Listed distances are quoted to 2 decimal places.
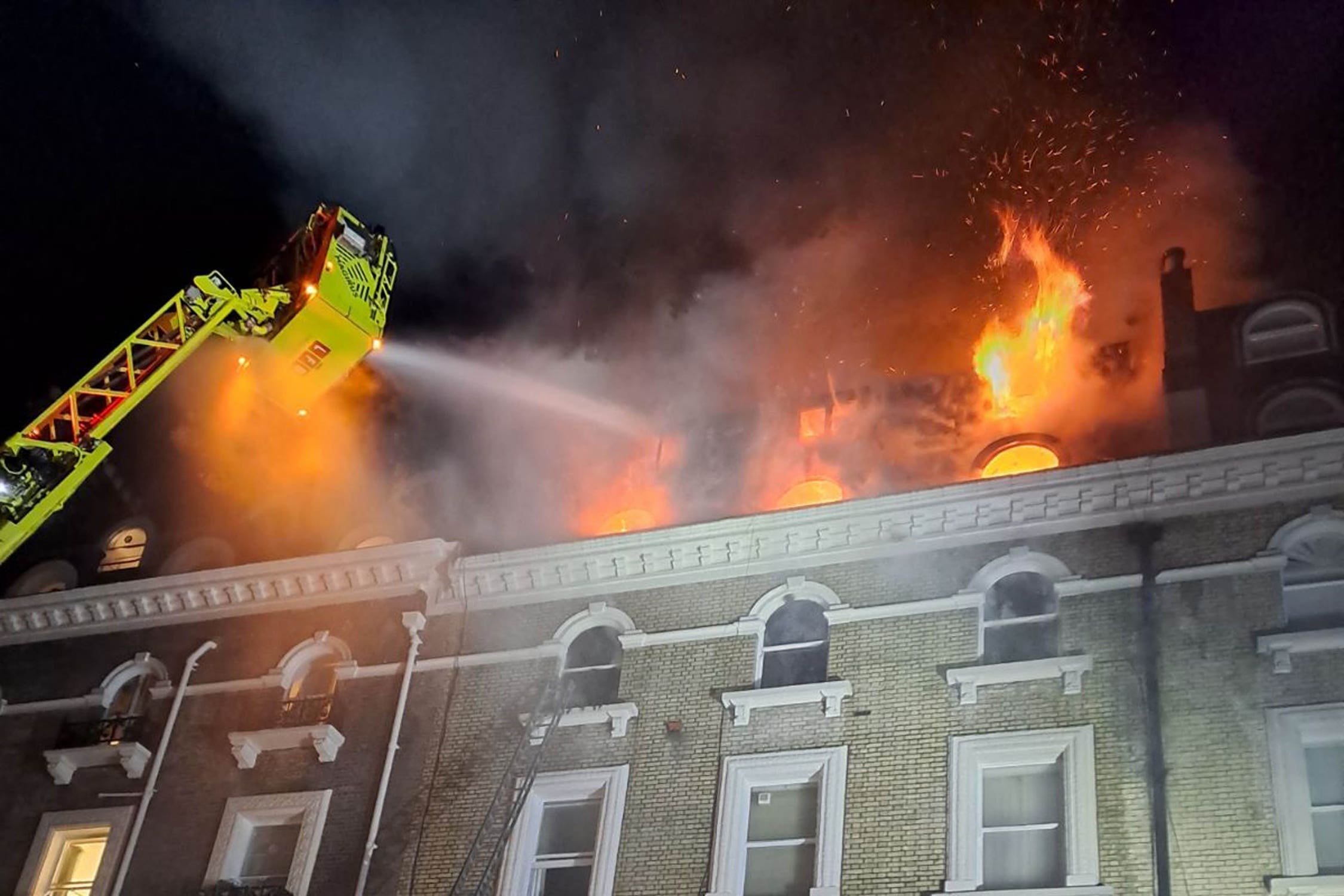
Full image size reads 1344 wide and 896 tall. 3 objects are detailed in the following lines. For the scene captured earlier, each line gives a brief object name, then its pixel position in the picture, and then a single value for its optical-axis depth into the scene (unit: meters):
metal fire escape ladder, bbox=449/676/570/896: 18.17
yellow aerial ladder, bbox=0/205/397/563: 16.08
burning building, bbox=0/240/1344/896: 15.73
